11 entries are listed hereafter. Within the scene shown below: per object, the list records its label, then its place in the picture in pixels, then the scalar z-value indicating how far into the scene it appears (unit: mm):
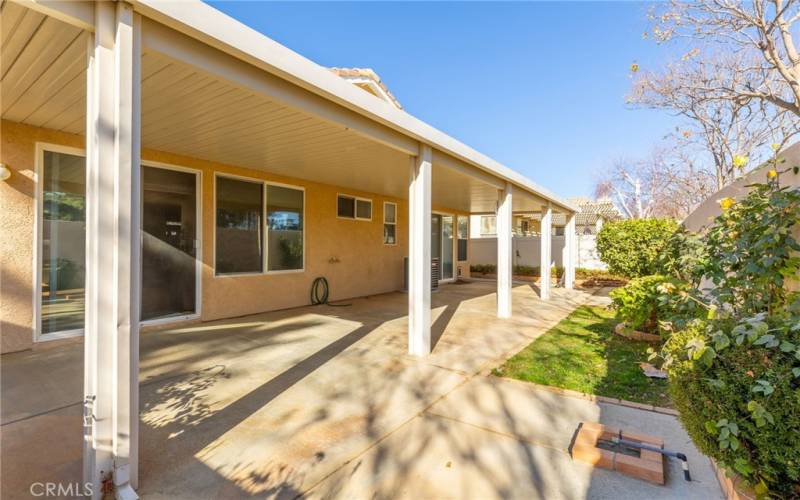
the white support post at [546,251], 10094
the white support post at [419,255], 4715
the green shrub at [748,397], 1655
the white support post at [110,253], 2004
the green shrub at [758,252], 2320
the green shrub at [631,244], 8039
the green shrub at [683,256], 3678
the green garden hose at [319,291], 8398
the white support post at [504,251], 7426
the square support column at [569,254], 12344
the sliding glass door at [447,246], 13430
